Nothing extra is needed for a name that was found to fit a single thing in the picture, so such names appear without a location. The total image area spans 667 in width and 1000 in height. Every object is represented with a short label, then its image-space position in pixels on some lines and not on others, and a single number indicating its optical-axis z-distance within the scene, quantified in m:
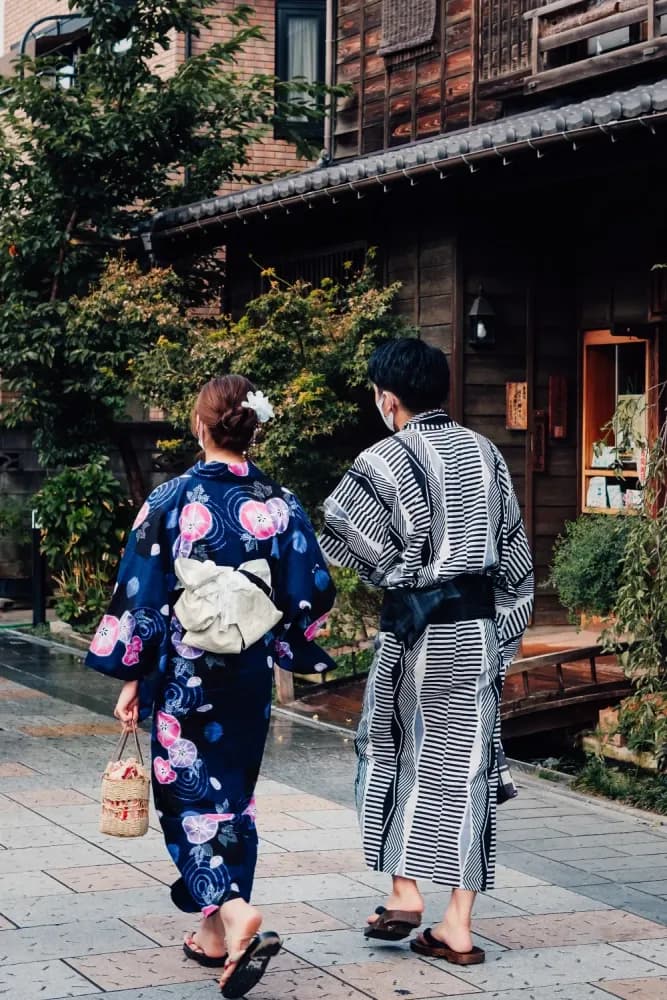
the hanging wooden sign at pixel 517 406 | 12.30
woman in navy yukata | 4.87
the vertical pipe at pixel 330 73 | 15.66
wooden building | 11.36
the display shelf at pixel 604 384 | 12.19
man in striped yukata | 5.07
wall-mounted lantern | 11.96
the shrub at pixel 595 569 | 8.91
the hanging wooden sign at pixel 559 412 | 12.48
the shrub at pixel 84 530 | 14.73
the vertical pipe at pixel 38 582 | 14.91
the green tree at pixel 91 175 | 14.74
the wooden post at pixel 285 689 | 10.77
